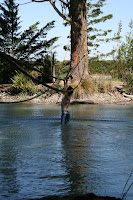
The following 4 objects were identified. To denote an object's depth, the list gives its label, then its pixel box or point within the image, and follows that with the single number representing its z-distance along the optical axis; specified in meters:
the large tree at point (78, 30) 17.64
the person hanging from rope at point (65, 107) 8.83
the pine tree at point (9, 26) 20.84
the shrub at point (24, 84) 18.56
